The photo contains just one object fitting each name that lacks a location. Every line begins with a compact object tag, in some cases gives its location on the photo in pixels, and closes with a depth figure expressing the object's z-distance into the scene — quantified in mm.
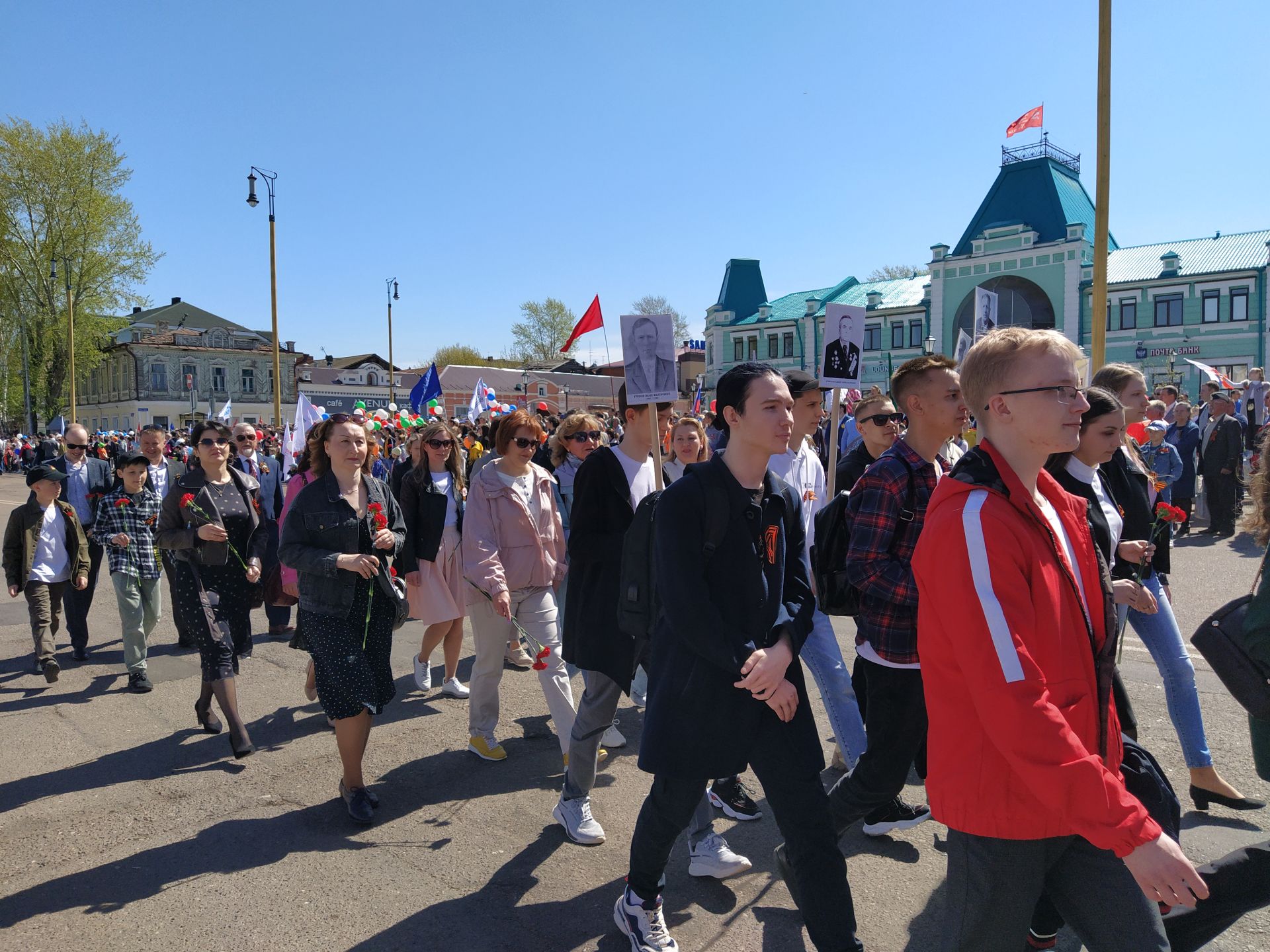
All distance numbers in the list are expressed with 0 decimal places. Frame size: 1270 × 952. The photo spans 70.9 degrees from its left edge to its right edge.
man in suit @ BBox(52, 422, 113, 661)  8633
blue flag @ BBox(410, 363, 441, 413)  17719
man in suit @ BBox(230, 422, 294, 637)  9891
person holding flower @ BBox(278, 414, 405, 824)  4289
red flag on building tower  32488
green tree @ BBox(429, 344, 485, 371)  96125
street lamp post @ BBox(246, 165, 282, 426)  23281
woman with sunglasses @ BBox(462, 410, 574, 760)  4801
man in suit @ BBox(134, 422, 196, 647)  7387
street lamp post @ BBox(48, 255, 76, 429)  35281
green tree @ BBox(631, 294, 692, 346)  64750
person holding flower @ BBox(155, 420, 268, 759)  5285
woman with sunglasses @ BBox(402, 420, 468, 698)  6262
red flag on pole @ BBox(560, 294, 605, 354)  10862
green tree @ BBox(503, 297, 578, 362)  79688
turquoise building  39000
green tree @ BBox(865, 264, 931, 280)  60500
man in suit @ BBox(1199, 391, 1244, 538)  13055
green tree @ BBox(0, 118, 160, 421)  40969
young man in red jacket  1814
